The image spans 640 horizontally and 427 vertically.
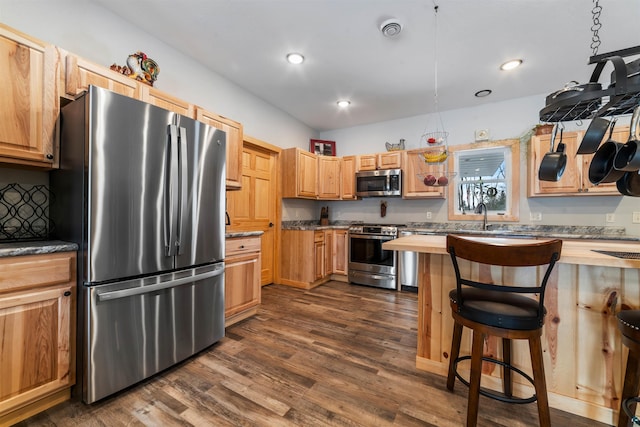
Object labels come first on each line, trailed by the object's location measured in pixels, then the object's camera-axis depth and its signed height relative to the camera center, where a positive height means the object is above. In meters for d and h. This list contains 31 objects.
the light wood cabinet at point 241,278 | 2.45 -0.66
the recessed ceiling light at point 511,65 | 2.78 +1.68
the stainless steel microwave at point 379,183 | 4.05 +0.52
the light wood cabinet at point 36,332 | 1.28 -0.64
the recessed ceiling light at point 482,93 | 3.45 +1.68
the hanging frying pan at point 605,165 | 1.31 +0.27
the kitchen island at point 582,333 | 1.38 -0.67
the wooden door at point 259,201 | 3.49 +0.18
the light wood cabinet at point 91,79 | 1.65 +0.95
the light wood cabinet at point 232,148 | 2.64 +0.72
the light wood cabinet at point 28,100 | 1.43 +0.67
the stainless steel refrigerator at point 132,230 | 1.45 -0.10
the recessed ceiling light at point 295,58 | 2.71 +1.69
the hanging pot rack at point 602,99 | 1.11 +0.58
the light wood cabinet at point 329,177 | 4.49 +0.66
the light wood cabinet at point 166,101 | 2.03 +0.97
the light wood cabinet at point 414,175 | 3.93 +0.61
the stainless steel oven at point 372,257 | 3.86 -0.68
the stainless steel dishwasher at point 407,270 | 3.73 -0.83
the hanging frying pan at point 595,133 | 1.30 +0.43
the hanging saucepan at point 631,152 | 1.13 +0.29
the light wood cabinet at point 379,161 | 4.15 +0.90
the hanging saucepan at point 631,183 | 1.35 +0.17
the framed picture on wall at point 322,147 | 4.75 +1.27
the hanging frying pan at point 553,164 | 1.57 +0.31
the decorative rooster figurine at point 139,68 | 1.99 +1.16
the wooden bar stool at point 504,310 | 1.14 -0.47
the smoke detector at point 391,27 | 2.19 +1.65
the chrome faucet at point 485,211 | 3.55 +0.05
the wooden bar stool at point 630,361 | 1.10 -0.68
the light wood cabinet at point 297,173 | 4.01 +0.66
